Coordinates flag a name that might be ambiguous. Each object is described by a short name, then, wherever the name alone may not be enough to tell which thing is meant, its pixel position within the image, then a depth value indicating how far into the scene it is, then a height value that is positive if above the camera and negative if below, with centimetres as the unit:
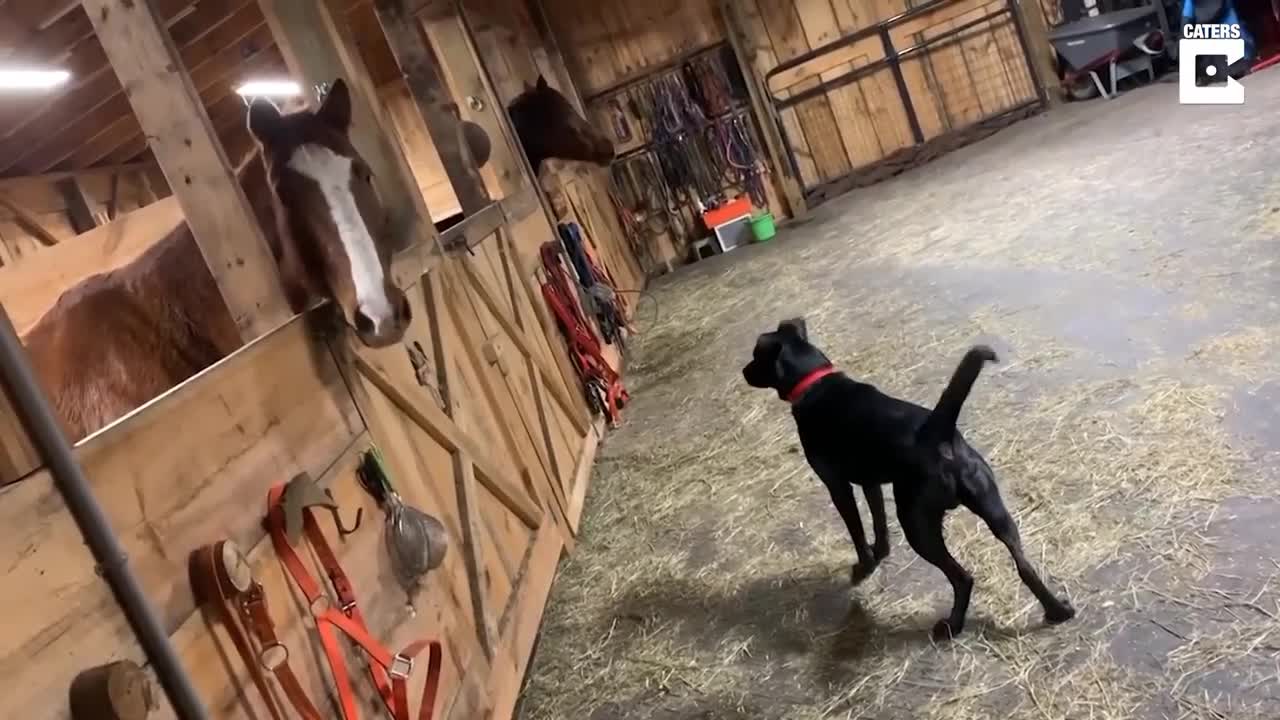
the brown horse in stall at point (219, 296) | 210 +16
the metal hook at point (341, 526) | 183 -43
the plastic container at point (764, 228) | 826 -82
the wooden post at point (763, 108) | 859 +20
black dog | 192 -77
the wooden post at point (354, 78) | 278 +68
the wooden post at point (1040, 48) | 873 -27
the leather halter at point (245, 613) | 148 -42
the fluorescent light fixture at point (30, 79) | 380 +140
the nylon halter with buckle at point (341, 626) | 165 -56
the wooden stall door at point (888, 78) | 888 -3
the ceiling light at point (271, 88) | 556 +142
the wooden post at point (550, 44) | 843 +147
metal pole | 122 -15
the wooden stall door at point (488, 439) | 248 -61
